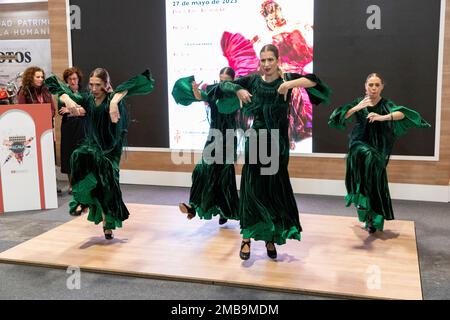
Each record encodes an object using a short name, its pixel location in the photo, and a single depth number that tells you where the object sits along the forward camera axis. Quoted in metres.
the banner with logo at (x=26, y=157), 5.14
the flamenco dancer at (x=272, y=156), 3.55
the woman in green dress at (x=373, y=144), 4.11
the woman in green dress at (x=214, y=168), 4.37
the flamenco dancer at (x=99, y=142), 3.94
